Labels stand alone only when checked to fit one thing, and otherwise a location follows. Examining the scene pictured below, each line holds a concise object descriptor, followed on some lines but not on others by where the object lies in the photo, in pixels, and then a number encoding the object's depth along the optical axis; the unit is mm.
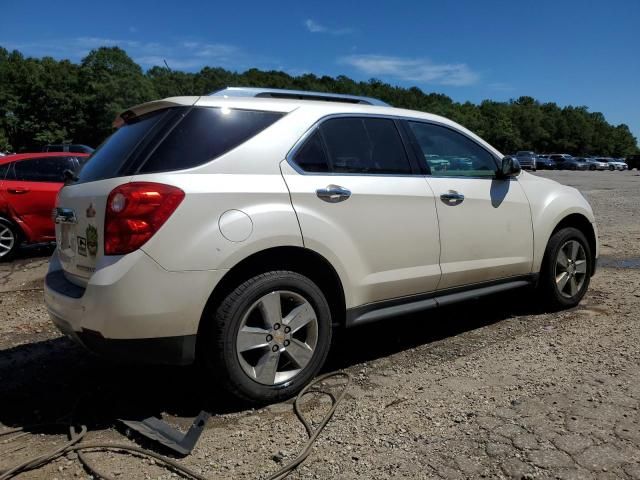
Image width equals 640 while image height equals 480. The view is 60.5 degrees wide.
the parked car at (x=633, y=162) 62344
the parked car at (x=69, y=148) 22052
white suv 2785
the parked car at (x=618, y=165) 64812
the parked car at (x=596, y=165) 63812
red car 8023
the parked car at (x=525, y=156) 47450
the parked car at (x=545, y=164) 62344
